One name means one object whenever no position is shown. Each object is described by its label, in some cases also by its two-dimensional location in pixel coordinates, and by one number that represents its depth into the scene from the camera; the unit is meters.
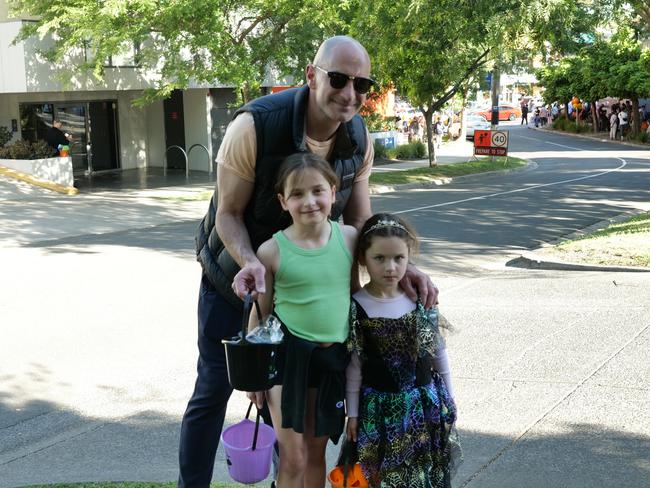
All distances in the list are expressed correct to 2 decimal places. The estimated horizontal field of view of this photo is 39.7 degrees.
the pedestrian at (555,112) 59.77
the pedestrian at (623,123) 45.84
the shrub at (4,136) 23.53
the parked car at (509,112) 69.06
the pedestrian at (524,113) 63.16
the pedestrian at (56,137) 23.41
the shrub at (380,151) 32.56
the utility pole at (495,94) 30.80
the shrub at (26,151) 22.36
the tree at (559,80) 48.28
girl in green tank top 3.24
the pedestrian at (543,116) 59.19
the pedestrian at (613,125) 45.72
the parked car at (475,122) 51.44
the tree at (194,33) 19.55
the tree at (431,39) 21.56
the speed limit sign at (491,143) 29.22
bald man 3.24
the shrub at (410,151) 32.94
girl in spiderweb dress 3.36
